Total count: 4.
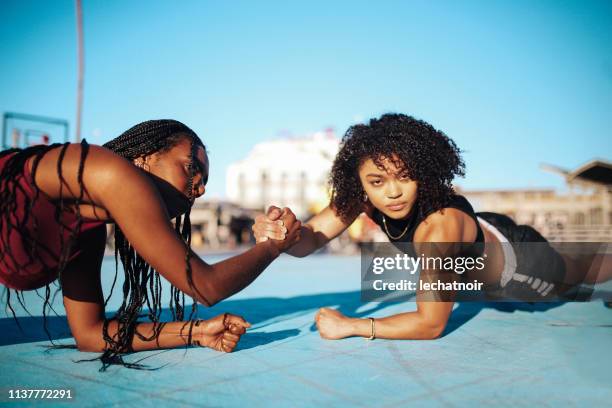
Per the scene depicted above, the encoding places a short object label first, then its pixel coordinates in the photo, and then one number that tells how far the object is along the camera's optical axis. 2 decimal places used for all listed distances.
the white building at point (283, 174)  53.31
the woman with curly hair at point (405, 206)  2.41
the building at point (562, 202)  12.82
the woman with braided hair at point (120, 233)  1.63
